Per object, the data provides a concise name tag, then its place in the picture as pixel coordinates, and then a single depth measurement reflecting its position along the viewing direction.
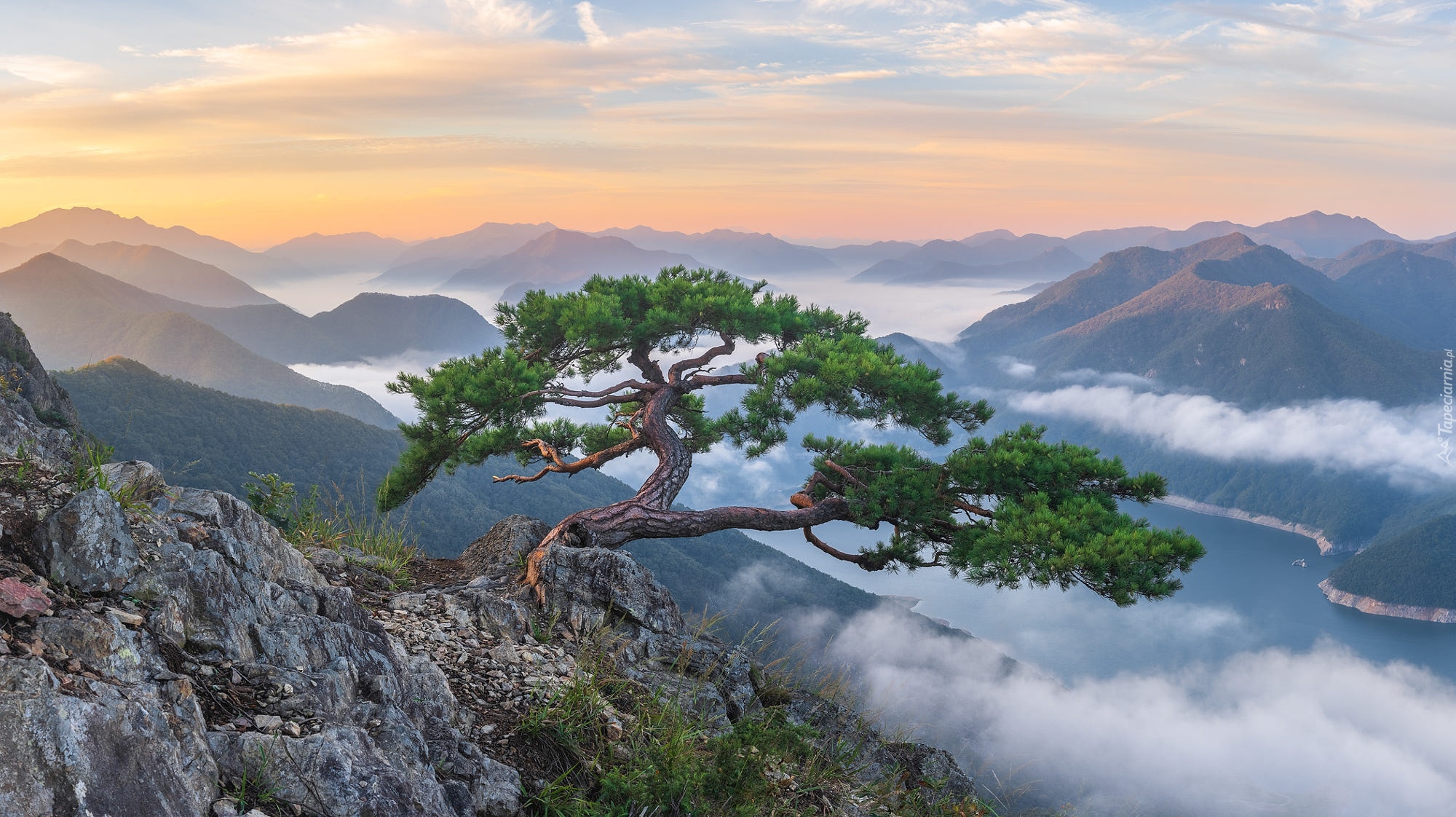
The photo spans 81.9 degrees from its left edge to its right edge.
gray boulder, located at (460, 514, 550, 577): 10.38
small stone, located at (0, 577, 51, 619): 4.17
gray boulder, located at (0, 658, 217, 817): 3.49
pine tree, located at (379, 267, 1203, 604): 10.07
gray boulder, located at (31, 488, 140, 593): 4.75
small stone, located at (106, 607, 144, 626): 4.61
